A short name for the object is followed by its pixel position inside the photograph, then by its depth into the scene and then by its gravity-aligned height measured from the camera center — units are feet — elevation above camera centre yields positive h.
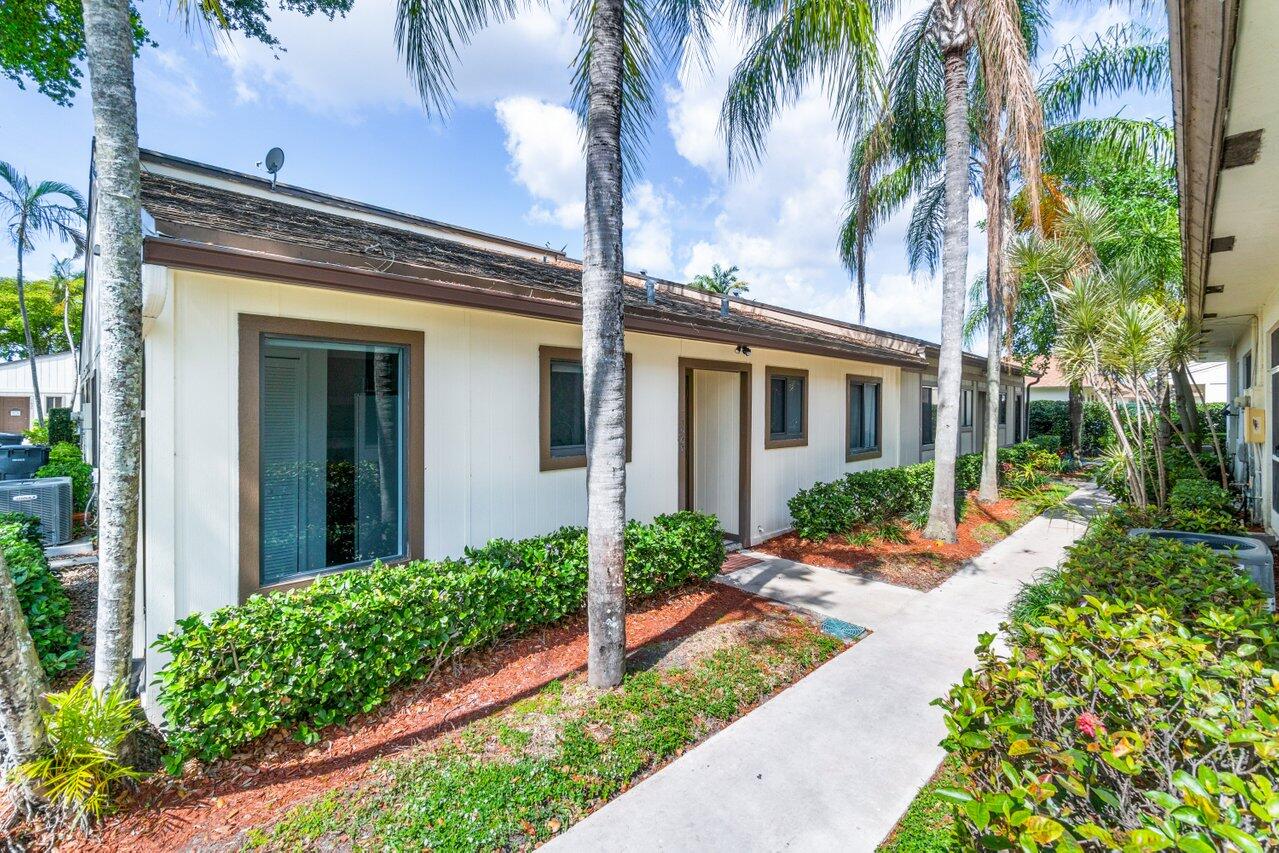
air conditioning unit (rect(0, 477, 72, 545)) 26.50 -3.69
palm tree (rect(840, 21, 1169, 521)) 28.32 +20.28
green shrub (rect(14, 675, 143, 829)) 9.12 -5.53
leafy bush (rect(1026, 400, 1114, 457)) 73.72 -0.23
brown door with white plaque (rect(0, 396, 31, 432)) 97.64 +2.42
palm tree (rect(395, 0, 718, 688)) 13.23 +1.85
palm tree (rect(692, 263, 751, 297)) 130.82 +34.04
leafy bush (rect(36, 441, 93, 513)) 35.38 -3.02
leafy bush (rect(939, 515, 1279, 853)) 4.49 -3.19
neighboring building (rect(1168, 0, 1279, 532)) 6.90 +4.83
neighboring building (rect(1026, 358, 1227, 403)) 98.68 +6.19
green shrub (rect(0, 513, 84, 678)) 13.67 -4.58
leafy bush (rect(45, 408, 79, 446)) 53.93 -0.35
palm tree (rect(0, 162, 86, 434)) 63.77 +25.76
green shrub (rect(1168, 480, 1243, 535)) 17.43 -3.08
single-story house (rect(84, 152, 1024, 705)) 12.21 +1.02
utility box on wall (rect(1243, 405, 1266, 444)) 22.74 -0.16
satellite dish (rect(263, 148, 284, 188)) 21.94 +10.55
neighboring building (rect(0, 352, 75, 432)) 87.97 +6.48
